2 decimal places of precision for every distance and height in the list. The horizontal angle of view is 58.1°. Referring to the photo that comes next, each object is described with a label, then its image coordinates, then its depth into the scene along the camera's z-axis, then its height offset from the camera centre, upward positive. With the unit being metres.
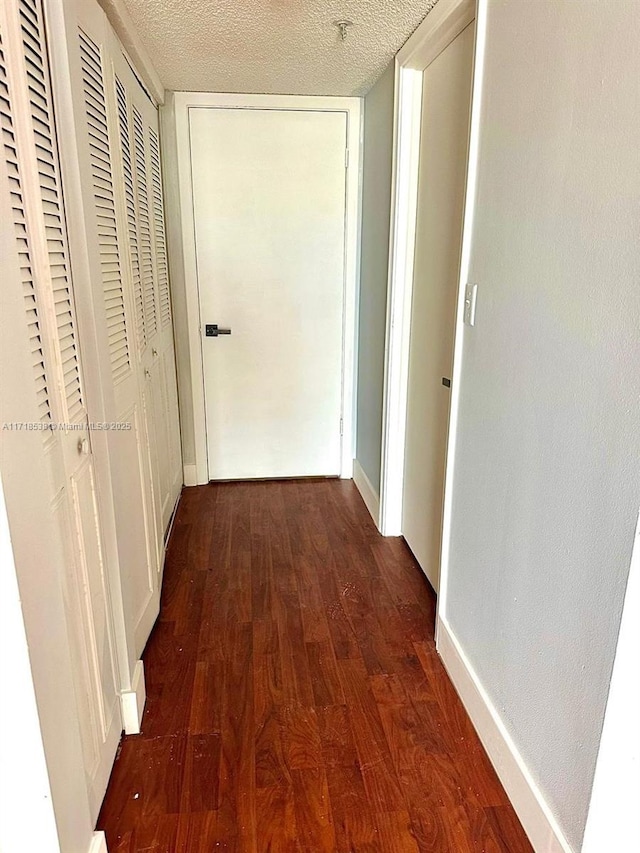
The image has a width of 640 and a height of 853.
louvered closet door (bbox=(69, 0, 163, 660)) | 1.41 -0.08
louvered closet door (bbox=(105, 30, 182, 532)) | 2.05 -0.04
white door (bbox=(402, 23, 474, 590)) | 1.96 -0.07
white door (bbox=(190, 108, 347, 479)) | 3.00 -0.11
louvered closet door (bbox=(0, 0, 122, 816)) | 1.03 -0.19
